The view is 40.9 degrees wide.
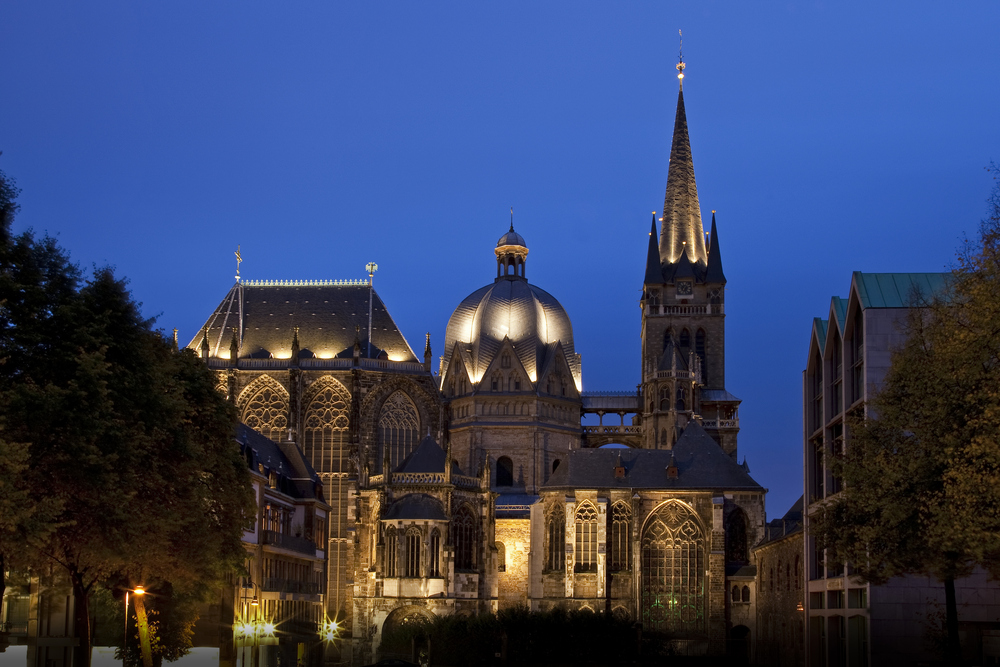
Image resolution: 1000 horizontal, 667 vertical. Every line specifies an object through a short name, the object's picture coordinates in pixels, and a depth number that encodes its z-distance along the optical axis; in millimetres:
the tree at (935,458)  30250
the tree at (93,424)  33500
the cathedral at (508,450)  77562
